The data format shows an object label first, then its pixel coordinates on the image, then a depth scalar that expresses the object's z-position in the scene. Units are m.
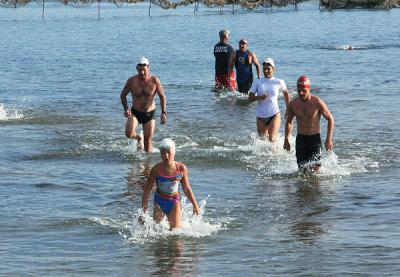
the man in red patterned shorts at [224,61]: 24.42
